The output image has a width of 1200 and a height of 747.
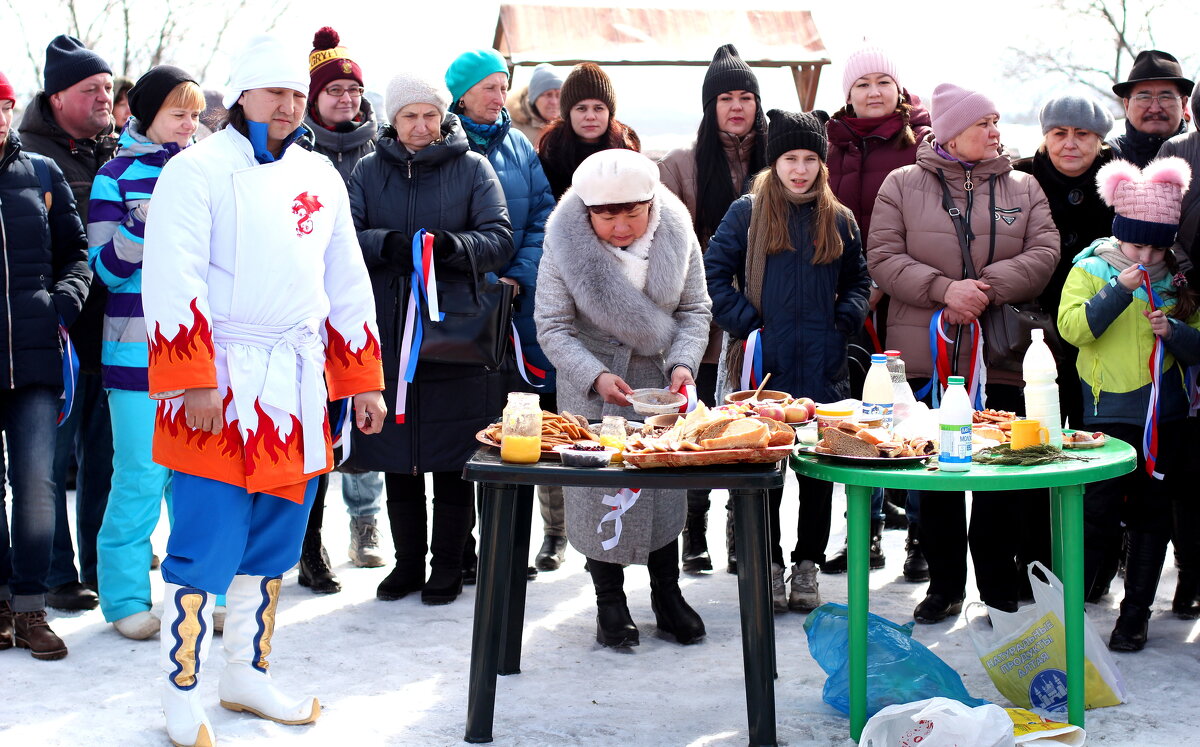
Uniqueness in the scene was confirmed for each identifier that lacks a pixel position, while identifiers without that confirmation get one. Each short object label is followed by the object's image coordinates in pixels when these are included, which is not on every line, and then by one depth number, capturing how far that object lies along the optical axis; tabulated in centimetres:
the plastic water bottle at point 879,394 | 381
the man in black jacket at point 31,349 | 441
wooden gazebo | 1366
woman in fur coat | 435
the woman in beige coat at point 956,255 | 476
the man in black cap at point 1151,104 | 547
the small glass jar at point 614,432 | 368
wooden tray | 343
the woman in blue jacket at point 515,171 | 536
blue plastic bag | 378
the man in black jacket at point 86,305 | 488
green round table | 348
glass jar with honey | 354
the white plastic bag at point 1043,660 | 384
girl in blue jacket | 475
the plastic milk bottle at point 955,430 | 348
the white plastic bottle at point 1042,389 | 379
